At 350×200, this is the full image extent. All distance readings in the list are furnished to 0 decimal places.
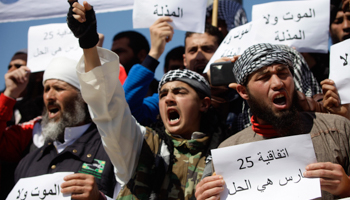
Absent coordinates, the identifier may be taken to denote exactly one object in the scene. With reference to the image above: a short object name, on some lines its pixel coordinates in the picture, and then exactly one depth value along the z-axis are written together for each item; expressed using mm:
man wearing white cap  3268
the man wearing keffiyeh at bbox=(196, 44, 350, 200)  2365
